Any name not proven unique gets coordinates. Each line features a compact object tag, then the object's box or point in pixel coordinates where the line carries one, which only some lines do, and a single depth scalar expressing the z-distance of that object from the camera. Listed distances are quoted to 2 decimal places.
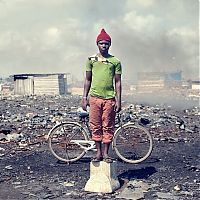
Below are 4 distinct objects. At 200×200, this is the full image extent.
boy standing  5.65
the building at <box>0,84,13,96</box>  53.16
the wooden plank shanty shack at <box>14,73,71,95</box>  45.84
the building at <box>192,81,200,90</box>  63.07
